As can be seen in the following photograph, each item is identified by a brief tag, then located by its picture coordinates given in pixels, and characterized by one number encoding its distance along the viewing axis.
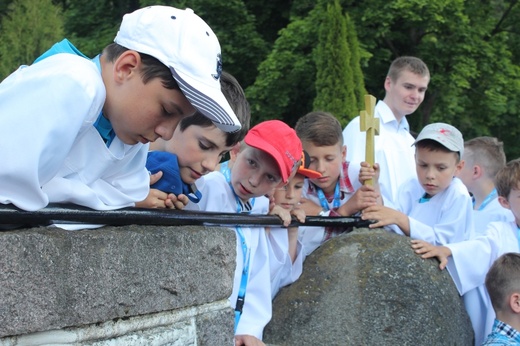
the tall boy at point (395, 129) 5.75
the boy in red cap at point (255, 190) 3.63
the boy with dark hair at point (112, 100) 2.01
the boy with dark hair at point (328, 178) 4.48
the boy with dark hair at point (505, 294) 4.20
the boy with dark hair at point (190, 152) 3.25
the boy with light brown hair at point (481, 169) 6.20
